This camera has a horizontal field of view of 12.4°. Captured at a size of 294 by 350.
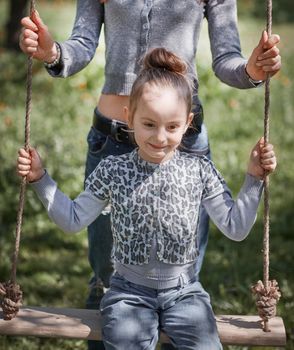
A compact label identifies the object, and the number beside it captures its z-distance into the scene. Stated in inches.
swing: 185.6
